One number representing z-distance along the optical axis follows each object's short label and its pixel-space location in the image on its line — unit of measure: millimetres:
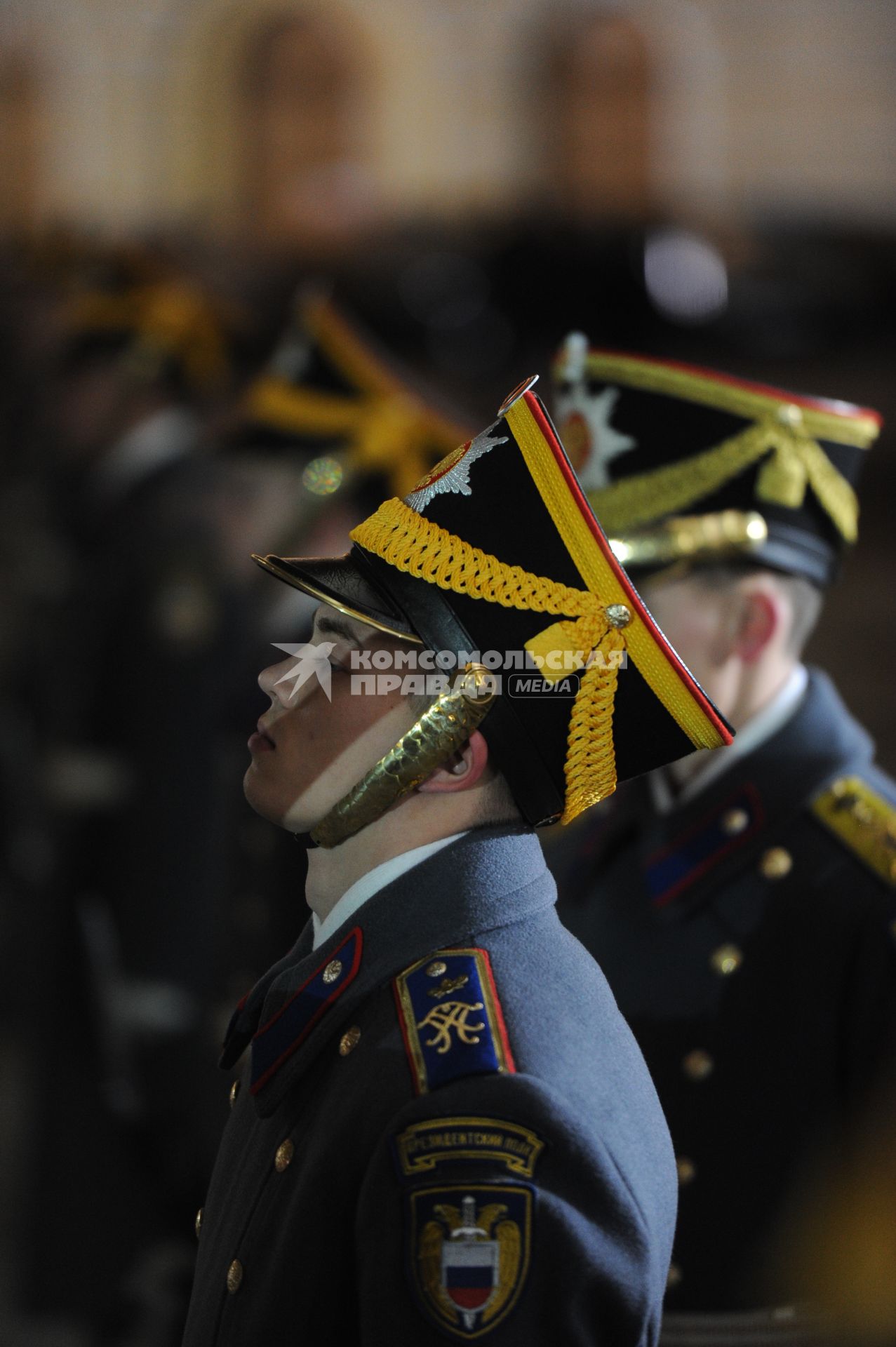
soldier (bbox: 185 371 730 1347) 3494
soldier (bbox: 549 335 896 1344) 5414
